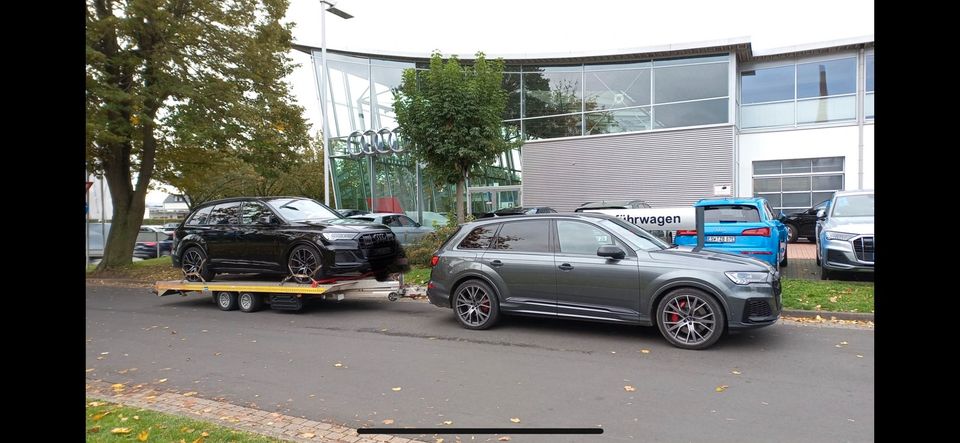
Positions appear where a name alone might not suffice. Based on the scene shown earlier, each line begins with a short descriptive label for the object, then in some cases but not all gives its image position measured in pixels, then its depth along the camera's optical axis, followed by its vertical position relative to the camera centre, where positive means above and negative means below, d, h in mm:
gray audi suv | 6559 -738
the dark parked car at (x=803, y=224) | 18609 -148
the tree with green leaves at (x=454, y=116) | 15031 +2817
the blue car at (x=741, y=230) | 10500 -192
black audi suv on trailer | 9305 -348
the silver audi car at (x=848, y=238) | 9844 -333
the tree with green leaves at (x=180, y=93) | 14695 +3539
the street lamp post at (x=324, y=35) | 17641 +6328
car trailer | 9258 -1188
